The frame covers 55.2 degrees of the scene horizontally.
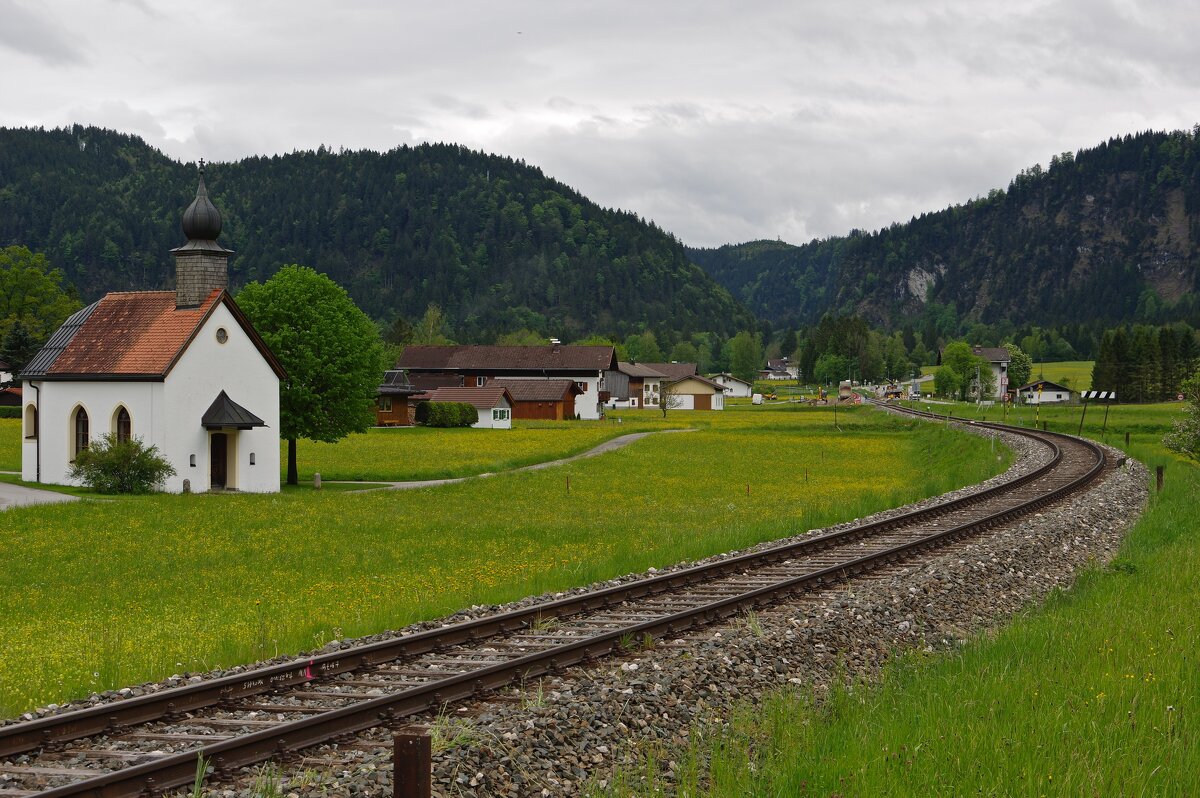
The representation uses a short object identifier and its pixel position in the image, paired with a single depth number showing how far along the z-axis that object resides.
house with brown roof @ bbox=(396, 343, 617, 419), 126.62
